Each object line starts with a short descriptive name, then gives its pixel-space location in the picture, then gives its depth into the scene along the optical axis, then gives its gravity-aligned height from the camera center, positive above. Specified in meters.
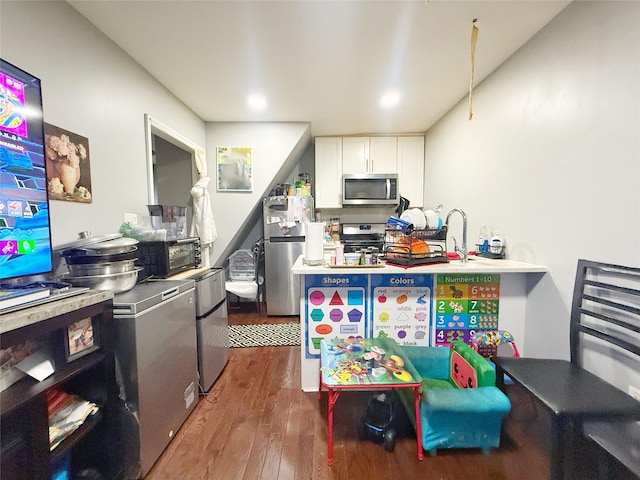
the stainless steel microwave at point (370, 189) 3.46 +0.50
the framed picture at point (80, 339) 0.98 -0.45
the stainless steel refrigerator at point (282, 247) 3.21 -0.26
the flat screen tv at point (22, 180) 0.91 +0.17
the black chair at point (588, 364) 1.00 -0.70
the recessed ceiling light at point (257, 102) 2.51 +1.25
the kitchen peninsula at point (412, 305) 1.71 -0.53
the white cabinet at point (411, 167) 3.64 +0.83
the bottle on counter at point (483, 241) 2.08 -0.13
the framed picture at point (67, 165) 1.32 +0.34
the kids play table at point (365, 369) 1.21 -0.72
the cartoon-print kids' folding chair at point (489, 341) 1.70 -0.76
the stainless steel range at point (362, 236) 3.66 -0.15
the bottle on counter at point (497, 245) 1.98 -0.15
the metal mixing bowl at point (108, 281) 1.21 -0.26
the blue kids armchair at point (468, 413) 1.25 -0.92
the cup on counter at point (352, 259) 1.72 -0.23
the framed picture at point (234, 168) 3.14 +0.71
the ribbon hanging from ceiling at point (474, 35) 1.58 +1.20
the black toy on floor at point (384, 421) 1.36 -1.08
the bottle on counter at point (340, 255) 1.70 -0.19
